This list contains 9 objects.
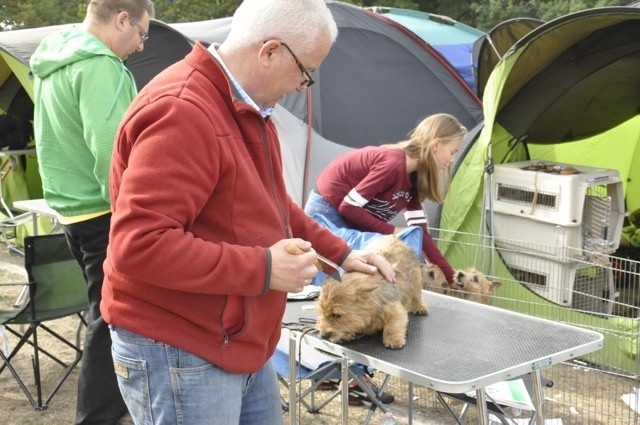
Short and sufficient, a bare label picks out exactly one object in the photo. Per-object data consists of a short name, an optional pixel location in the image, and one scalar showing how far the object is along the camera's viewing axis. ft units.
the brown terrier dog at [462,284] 14.69
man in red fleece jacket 5.10
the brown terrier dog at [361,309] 8.10
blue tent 29.86
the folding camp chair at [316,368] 11.20
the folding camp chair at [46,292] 13.33
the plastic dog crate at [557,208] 15.97
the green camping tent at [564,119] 15.76
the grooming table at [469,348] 7.50
